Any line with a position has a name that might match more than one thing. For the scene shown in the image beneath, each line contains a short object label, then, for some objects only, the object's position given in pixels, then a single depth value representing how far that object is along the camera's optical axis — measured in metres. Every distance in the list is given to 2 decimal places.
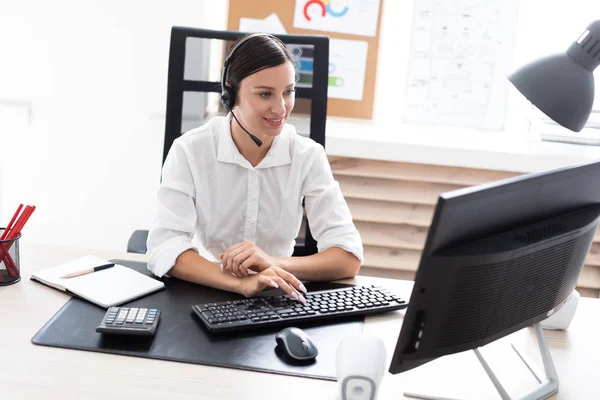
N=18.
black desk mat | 1.09
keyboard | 1.20
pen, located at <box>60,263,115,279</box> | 1.37
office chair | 1.71
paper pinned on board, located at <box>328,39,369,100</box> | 2.64
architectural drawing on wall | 2.64
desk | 1.00
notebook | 1.30
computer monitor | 0.90
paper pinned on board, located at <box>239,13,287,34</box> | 2.60
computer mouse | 1.11
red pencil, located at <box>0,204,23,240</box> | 1.34
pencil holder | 1.32
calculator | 1.14
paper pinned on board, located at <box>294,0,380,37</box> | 2.61
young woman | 1.44
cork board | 2.59
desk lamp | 1.17
